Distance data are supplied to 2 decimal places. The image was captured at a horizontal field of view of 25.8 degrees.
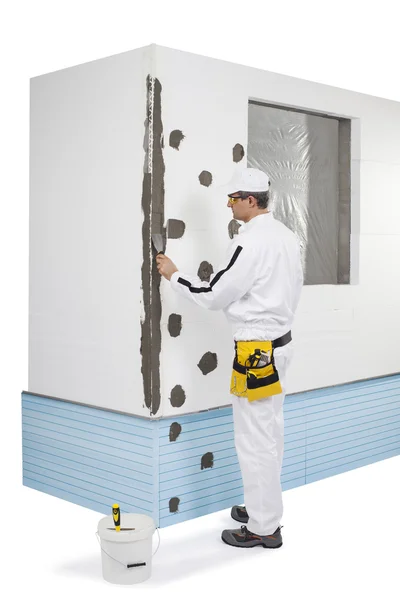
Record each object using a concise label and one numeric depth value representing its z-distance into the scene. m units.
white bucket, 3.59
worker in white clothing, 3.95
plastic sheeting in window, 4.83
